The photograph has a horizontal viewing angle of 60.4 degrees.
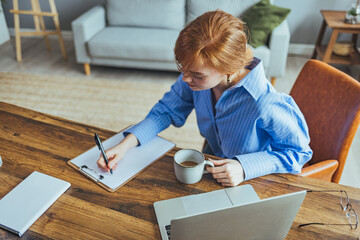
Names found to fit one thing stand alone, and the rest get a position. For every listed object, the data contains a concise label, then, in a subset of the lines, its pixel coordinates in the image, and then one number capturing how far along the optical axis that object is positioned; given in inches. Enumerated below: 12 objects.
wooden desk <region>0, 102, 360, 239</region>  31.6
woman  34.8
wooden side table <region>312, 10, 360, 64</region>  110.9
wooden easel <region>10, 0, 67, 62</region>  135.9
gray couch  114.0
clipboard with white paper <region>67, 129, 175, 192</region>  37.7
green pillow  111.2
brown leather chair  44.1
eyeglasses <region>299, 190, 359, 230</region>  32.4
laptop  24.5
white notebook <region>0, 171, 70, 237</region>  32.1
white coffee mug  35.2
